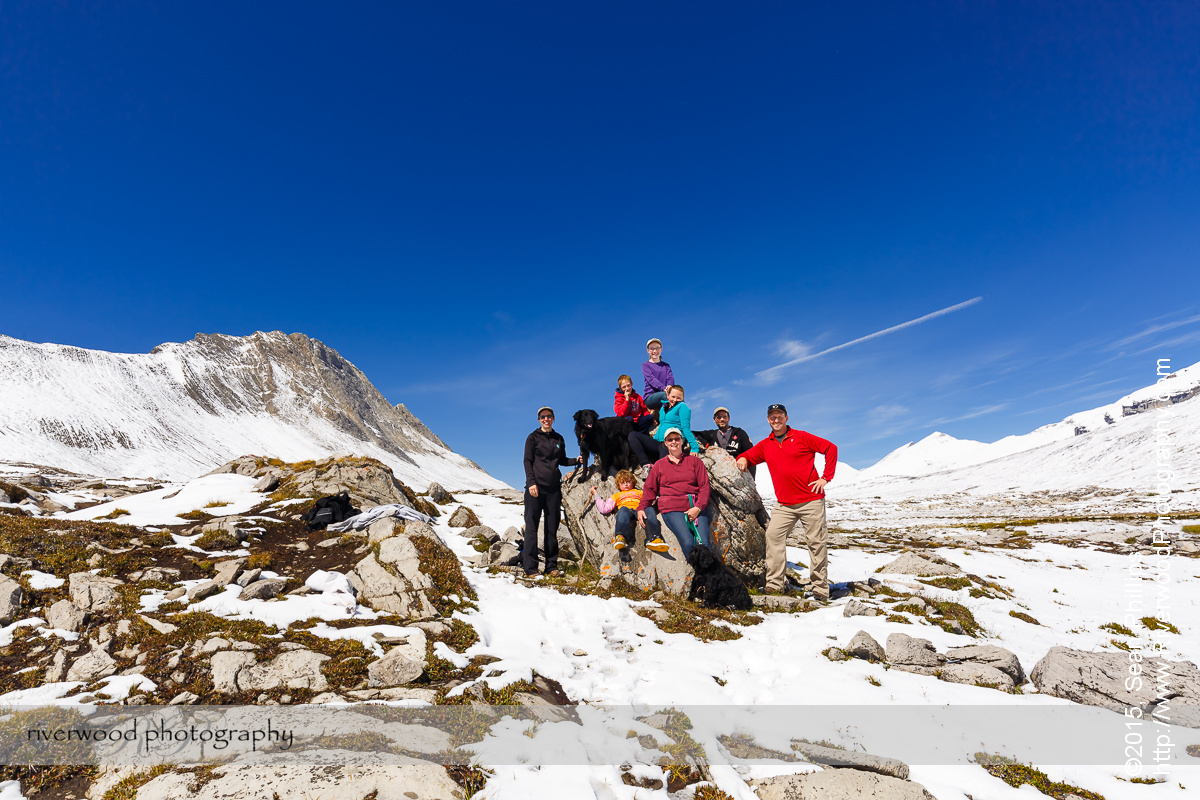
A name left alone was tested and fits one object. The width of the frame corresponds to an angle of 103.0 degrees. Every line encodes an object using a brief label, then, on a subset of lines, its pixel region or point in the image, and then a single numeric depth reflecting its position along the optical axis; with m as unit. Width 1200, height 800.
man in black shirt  12.50
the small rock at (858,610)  8.54
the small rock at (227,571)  8.47
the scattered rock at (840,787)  3.93
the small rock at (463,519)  16.56
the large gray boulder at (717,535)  10.24
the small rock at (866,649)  6.78
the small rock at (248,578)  8.53
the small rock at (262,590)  8.05
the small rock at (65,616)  6.58
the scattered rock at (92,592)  7.13
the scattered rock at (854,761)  4.27
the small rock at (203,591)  7.82
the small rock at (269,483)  16.11
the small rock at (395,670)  5.68
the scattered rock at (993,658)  6.10
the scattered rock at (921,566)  13.05
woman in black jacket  11.69
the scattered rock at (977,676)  5.88
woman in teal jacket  11.91
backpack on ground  12.64
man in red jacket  9.94
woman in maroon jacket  9.72
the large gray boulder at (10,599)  6.68
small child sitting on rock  10.18
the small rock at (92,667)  5.55
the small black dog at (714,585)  9.08
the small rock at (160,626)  6.57
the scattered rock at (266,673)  5.49
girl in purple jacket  12.72
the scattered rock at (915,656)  6.43
